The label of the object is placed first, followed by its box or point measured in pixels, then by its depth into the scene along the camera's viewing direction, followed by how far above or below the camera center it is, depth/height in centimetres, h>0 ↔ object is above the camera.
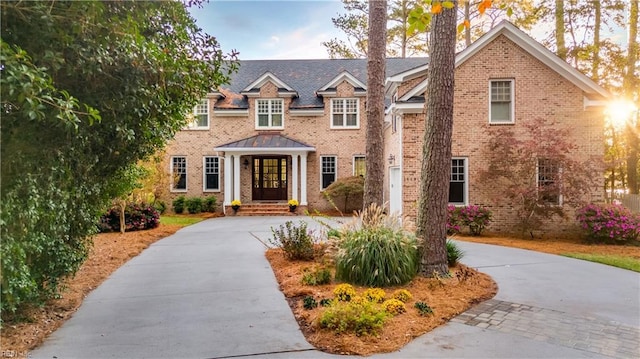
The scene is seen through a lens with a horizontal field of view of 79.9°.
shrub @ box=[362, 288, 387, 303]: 503 -148
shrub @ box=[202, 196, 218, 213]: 1991 -101
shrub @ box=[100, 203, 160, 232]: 1242 -112
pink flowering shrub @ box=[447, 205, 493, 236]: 1248 -113
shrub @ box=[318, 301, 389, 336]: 411 -147
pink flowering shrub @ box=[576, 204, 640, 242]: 1127 -120
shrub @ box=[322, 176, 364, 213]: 1803 -33
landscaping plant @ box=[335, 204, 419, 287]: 584 -111
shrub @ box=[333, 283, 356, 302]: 508 -147
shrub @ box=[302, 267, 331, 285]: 599 -148
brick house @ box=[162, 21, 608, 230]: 1310 +265
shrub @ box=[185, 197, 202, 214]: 1975 -105
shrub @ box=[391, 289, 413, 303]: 516 -152
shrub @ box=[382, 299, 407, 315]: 468 -152
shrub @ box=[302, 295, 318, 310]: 497 -156
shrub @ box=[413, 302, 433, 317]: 471 -156
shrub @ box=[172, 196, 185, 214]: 1983 -104
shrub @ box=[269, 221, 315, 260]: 783 -125
